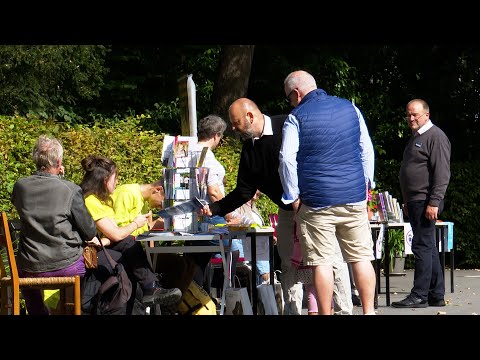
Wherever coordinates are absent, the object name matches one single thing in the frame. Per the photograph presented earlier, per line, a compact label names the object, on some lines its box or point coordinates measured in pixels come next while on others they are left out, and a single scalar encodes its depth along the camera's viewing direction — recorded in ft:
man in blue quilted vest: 55.31
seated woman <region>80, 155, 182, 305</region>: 57.77
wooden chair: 52.03
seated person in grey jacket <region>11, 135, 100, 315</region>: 54.49
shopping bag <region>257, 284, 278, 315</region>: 58.54
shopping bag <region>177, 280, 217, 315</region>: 59.93
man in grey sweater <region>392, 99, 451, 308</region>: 73.15
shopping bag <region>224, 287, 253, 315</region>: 56.08
